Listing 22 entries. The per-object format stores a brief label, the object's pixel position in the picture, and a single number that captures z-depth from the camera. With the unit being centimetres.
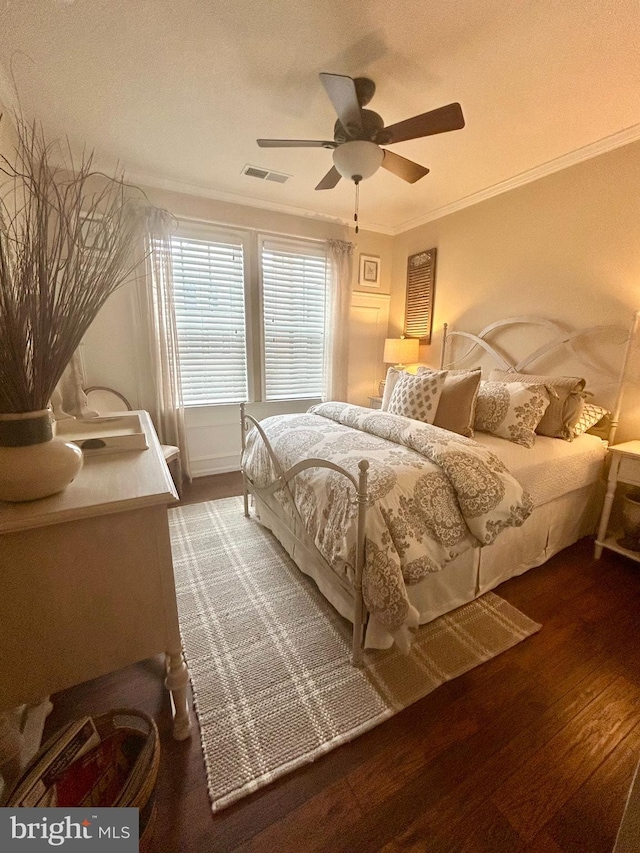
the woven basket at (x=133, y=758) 81
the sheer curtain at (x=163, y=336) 288
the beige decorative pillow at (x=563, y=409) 219
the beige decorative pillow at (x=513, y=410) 212
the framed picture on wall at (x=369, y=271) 397
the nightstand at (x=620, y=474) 195
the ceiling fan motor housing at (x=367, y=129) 178
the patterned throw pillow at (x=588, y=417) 225
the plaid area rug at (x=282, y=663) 117
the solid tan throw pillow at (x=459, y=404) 217
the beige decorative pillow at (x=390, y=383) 274
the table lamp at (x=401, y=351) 371
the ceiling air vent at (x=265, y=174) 271
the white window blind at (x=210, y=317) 315
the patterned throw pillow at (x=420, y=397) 224
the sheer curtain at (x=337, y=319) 369
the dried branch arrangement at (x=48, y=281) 80
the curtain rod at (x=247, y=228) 305
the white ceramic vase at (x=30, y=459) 85
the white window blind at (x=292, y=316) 352
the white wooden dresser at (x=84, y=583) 85
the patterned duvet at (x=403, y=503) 131
